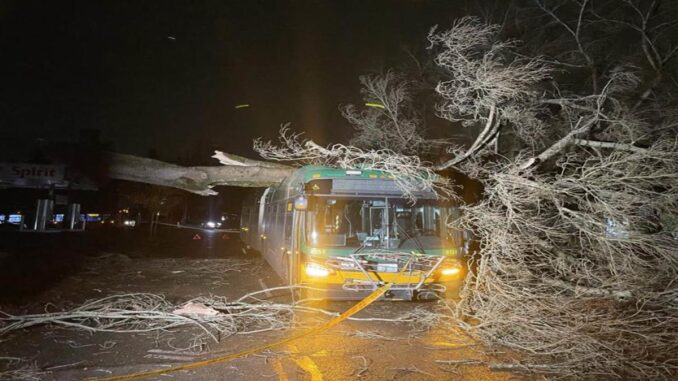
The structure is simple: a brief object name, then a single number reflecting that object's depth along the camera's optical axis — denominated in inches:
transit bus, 324.2
